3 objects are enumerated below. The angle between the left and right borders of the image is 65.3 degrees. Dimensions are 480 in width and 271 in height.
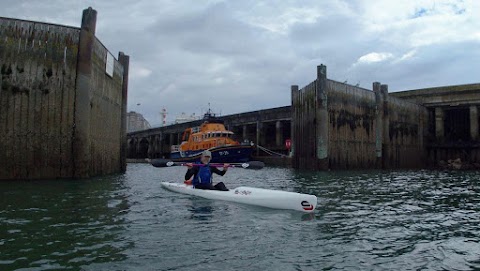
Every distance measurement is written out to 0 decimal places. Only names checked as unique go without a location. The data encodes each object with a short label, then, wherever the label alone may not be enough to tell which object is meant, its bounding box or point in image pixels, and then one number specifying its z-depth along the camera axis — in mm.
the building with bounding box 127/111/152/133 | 127438
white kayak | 9891
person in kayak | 12719
